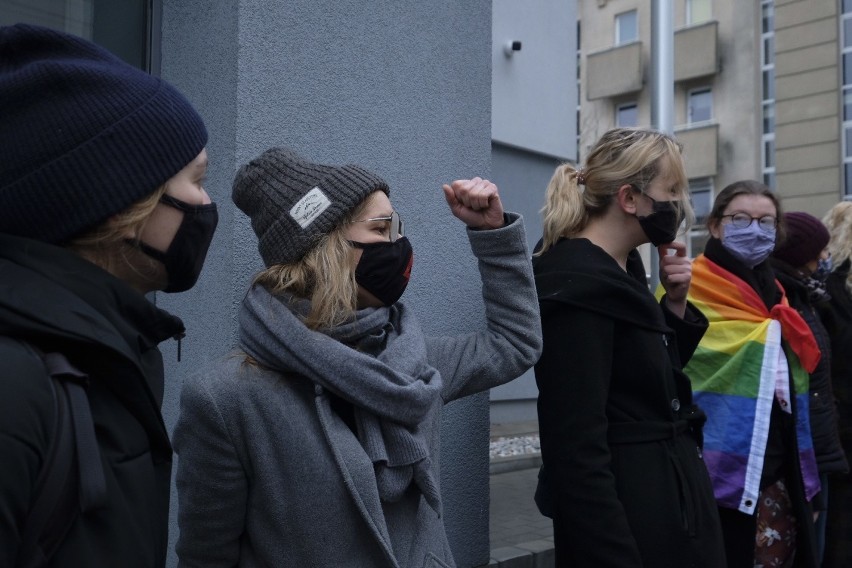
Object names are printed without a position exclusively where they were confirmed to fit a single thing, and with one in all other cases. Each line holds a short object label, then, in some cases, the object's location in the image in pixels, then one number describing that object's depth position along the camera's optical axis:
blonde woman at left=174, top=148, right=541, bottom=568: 1.78
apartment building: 22.33
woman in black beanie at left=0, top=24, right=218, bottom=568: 1.09
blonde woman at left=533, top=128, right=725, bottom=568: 2.26
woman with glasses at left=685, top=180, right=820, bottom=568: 3.07
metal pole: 4.71
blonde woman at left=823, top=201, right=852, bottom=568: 4.21
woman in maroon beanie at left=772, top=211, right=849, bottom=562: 3.66
